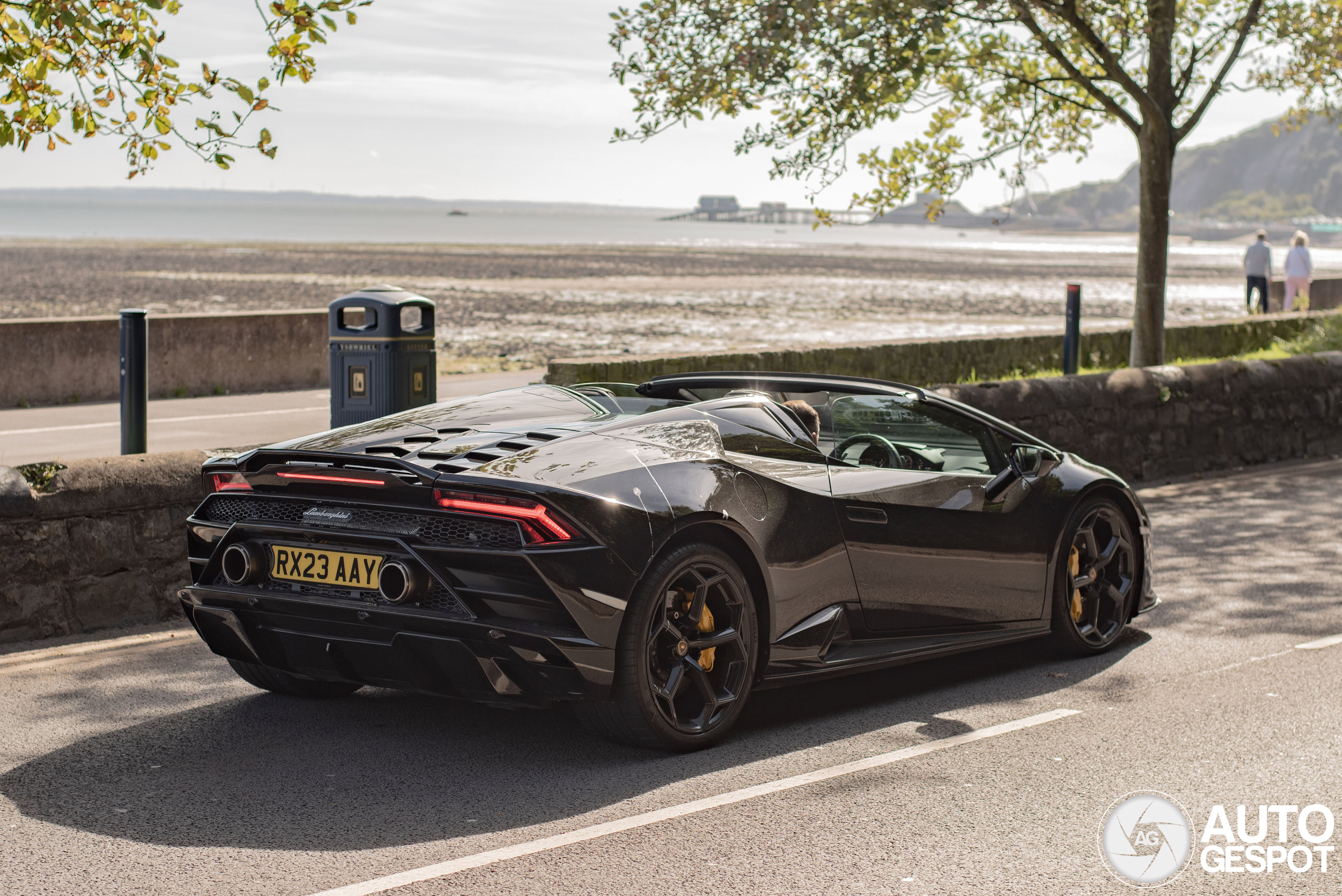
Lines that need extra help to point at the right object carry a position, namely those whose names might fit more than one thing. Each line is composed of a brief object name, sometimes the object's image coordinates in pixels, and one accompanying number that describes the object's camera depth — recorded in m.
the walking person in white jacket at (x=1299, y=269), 25.12
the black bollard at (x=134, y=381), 8.12
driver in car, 5.86
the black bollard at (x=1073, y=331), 15.35
